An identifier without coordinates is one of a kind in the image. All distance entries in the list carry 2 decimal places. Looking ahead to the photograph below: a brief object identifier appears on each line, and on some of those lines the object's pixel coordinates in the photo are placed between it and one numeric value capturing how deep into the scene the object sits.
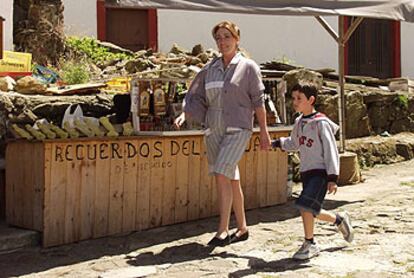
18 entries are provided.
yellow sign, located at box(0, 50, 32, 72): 7.16
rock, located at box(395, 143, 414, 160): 10.63
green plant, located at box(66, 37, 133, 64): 10.52
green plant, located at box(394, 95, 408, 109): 11.43
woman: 5.40
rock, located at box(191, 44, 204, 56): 11.15
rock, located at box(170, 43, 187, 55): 11.58
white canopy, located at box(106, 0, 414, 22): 6.02
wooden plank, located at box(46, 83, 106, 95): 6.73
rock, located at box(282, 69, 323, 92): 9.58
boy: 5.04
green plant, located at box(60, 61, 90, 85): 7.91
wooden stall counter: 5.50
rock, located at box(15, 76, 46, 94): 6.66
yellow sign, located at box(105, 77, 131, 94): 7.21
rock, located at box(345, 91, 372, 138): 10.53
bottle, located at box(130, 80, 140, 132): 6.07
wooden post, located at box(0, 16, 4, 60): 5.66
